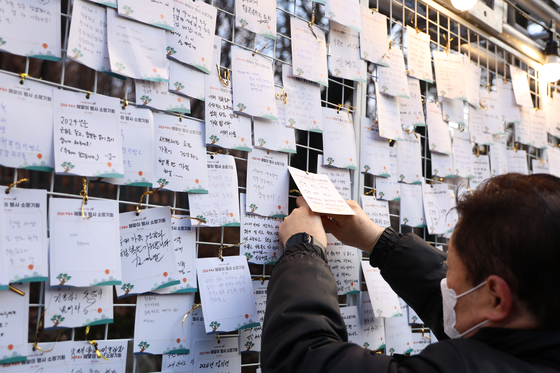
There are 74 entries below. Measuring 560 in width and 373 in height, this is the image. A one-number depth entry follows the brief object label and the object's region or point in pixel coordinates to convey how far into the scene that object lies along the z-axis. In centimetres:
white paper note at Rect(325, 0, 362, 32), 123
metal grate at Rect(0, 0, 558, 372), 80
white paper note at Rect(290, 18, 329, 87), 117
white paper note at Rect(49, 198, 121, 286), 77
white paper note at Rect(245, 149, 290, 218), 106
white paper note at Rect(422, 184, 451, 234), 148
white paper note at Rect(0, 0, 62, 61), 74
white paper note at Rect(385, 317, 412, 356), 132
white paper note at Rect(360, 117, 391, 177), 131
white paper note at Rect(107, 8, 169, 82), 85
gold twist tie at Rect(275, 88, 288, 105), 113
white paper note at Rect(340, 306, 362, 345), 121
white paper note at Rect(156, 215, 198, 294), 92
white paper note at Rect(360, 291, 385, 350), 125
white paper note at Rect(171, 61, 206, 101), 94
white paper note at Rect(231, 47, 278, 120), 104
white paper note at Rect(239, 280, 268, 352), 101
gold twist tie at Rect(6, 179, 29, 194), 74
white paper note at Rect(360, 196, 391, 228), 130
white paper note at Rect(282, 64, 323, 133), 115
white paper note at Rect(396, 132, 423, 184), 143
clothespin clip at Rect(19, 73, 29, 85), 75
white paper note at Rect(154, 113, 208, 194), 91
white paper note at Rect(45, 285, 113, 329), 77
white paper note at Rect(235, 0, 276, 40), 105
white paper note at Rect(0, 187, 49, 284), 73
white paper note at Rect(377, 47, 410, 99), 137
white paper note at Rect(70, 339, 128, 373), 80
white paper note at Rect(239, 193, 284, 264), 104
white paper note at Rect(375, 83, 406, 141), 134
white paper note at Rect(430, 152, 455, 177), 155
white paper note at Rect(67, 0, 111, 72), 80
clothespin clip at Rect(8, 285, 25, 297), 73
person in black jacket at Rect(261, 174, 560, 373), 66
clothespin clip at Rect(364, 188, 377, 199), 132
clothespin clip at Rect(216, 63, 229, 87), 102
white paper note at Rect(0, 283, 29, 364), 72
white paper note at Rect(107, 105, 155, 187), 87
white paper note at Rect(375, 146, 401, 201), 136
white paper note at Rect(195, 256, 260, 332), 94
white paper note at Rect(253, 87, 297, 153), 107
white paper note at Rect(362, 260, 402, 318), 126
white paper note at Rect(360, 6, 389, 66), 133
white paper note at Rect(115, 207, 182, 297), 86
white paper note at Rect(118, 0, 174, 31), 87
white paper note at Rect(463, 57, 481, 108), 169
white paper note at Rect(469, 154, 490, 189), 171
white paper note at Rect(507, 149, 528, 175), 190
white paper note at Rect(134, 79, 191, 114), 89
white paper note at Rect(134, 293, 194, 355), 87
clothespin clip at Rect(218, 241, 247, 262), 99
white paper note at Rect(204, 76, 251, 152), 99
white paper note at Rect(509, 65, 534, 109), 193
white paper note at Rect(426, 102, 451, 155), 153
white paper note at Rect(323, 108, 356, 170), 122
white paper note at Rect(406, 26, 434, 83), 148
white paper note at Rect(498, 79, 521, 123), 189
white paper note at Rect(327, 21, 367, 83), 126
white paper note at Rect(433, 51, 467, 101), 157
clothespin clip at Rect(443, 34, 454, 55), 162
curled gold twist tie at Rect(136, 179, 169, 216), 89
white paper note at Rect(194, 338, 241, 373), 94
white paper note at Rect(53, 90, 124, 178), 79
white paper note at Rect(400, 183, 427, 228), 142
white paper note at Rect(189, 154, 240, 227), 96
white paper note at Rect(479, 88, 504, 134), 178
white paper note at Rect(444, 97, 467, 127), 161
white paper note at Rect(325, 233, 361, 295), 119
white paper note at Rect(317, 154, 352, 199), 121
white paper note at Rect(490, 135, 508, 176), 180
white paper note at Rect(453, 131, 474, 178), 163
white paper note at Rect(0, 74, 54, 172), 73
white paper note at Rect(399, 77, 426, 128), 145
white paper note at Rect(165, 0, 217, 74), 95
